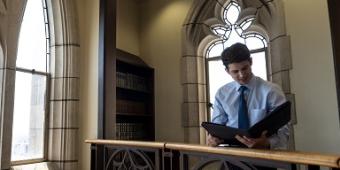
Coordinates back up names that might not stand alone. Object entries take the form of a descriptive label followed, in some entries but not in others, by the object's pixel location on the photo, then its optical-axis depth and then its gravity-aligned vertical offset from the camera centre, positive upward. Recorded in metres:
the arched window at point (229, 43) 4.45 +1.12
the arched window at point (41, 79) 3.26 +0.49
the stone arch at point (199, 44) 4.31 +1.14
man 1.68 +0.11
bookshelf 4.57 +0.32
